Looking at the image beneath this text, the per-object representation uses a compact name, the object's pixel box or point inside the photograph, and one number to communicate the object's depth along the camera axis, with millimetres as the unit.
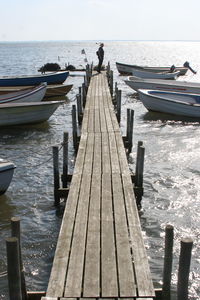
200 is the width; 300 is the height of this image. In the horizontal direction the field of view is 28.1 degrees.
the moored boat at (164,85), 22875
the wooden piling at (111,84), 23884
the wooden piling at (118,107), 17391
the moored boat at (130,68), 39312
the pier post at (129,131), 13617
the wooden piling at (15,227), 4871
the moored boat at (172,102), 19359
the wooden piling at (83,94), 21369
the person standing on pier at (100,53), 25944
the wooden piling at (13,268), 4273
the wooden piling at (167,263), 4832
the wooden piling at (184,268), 4301
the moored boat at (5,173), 9235
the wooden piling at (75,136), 13703
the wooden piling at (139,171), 9026
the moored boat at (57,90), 24656
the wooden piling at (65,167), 9977
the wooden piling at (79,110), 17422
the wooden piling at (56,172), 9172
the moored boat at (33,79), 24047
